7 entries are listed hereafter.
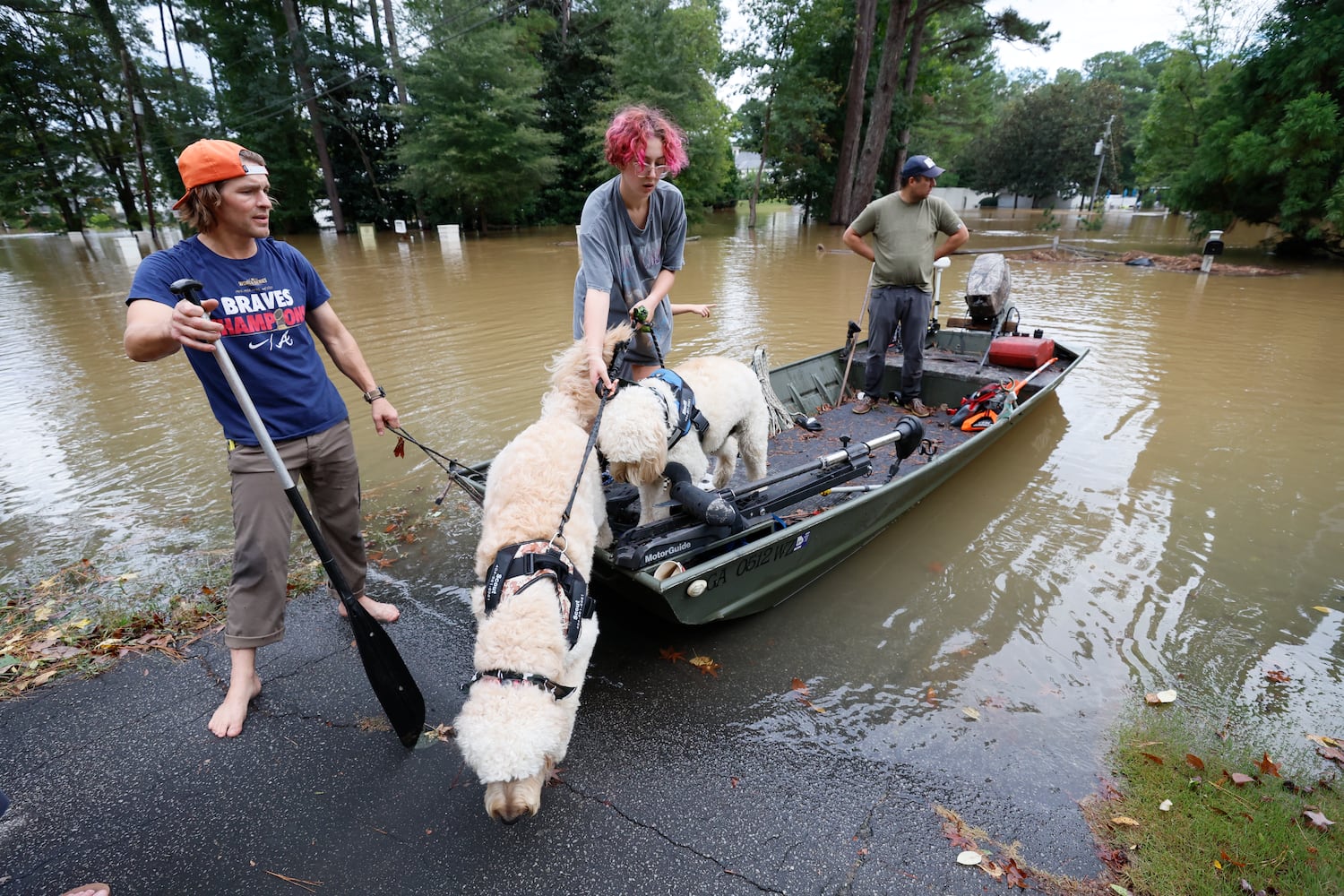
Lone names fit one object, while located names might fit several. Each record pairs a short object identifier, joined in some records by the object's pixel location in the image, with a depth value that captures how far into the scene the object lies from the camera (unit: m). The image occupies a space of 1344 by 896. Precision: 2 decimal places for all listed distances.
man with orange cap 2.21
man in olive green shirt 5.53
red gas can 6.88
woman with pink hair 2.98
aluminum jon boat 3.01
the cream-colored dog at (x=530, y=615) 1.79
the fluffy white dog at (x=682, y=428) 2.77
